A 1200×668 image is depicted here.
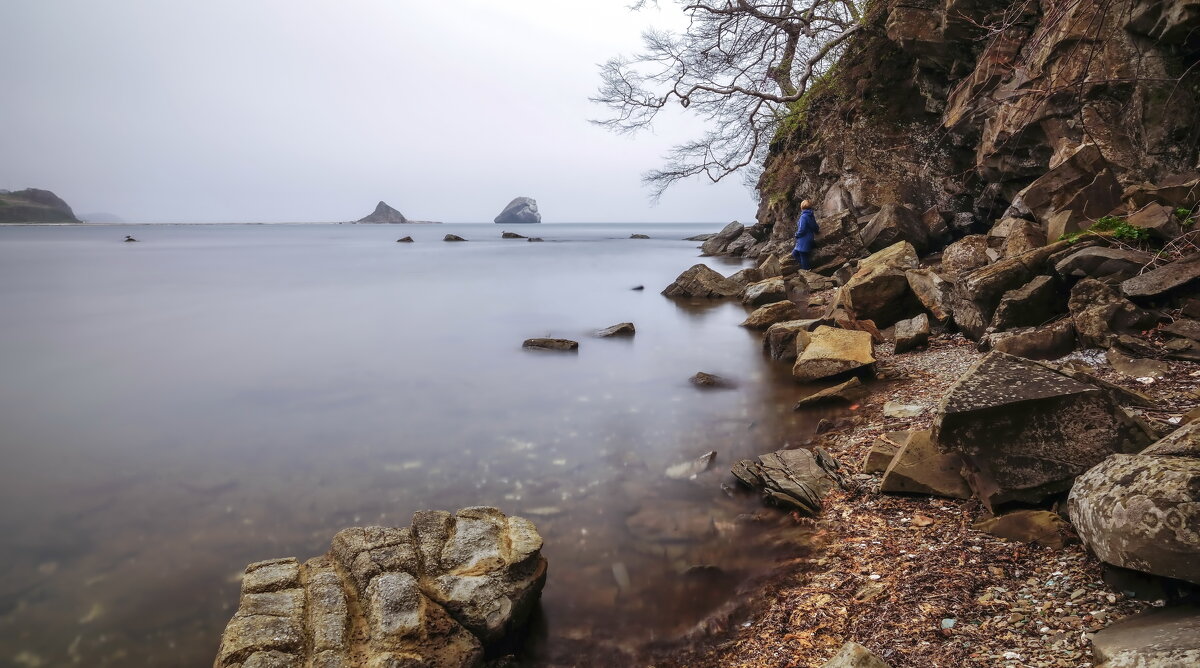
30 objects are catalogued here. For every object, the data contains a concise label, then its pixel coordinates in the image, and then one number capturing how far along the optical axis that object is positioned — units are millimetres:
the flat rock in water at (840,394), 7487
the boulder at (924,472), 4379
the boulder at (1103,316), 5988
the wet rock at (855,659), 2594
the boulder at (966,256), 9859
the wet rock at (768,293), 15789
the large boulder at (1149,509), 2396
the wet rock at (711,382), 9195
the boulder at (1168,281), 5781
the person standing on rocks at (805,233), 17969
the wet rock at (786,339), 10273
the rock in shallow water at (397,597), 3205
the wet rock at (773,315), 13359
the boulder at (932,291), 9109
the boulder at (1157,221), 6590
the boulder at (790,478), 5039
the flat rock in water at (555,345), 12156
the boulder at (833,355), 8047
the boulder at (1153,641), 2094
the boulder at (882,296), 10328
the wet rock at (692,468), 6098
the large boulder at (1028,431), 3666
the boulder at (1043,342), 6309
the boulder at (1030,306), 6945
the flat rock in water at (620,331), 13773
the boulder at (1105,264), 6367
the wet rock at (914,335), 8734
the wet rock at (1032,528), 3416
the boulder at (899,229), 14742
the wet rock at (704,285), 18938
